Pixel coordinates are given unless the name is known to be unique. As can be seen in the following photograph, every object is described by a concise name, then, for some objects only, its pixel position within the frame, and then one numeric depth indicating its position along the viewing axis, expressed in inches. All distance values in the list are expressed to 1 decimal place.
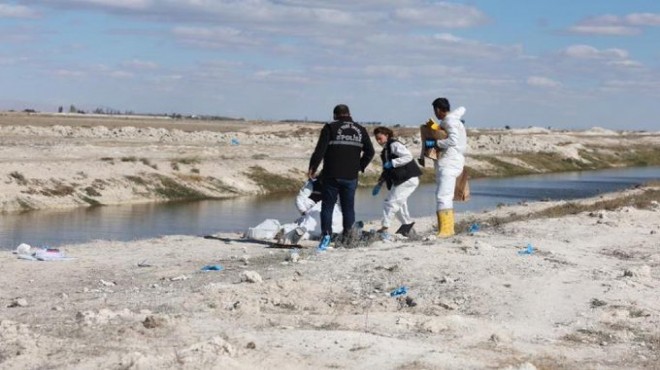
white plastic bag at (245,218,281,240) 701.9
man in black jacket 615.8
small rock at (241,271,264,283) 472.7
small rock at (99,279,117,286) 493.8
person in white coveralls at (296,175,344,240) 673.6
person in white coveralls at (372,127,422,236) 658.2
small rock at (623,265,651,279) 530.7
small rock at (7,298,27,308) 428.1
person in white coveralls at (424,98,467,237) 634.8
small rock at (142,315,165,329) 371.2
